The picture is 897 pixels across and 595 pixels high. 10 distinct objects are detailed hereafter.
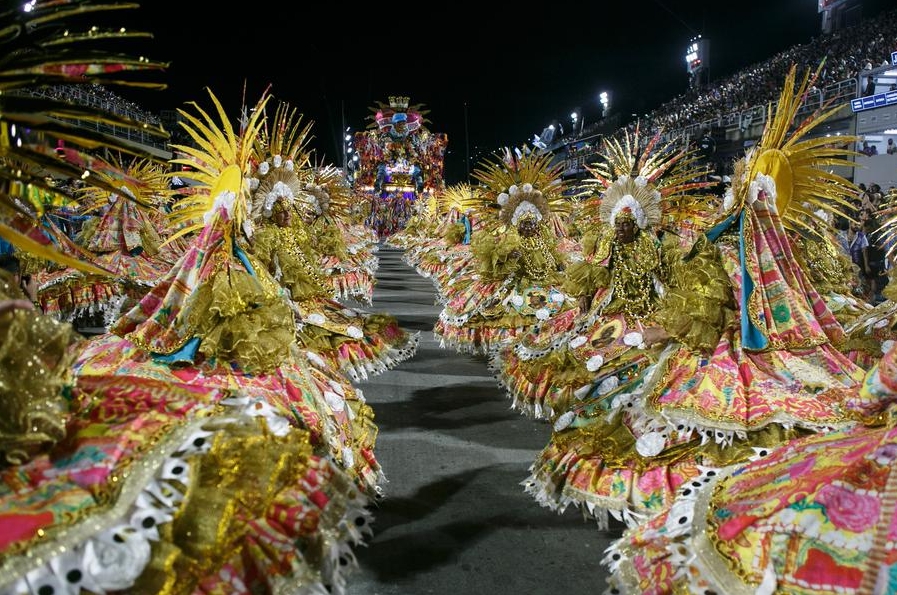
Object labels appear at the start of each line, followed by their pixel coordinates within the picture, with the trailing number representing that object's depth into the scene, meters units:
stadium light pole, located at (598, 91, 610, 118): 44.11
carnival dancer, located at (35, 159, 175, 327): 8.81
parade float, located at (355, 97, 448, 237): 30.03
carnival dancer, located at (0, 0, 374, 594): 1.46
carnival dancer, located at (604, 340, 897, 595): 1.65
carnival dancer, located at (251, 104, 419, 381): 6.09
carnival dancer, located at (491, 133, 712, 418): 5.27
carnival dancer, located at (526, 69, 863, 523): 3.58
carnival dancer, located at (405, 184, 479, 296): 12.72
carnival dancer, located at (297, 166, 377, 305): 10.83
